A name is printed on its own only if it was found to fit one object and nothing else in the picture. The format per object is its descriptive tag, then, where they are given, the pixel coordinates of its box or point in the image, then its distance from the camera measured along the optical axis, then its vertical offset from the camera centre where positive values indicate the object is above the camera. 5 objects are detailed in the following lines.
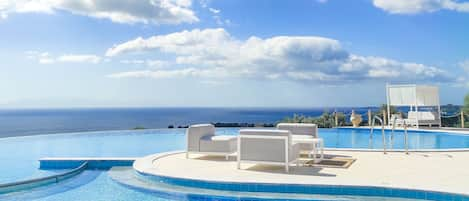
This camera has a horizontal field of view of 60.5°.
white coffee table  6.95 -0.53
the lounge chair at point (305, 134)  7.42 -0.41
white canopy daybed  15.29 +0.50
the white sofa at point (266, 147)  6.10 -0.52
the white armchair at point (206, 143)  7.46 -0.54
